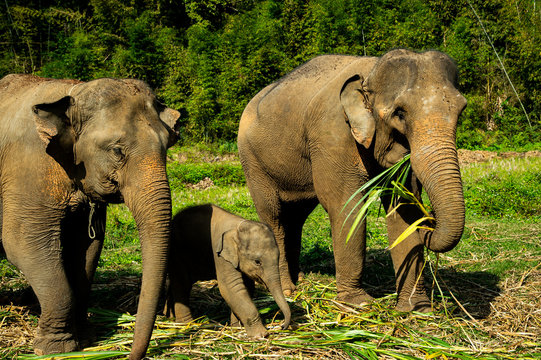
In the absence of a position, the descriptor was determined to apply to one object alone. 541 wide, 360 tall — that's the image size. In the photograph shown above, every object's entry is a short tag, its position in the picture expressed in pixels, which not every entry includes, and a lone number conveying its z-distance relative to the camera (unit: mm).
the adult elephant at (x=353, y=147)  4230
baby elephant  4570
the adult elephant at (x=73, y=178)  3830
